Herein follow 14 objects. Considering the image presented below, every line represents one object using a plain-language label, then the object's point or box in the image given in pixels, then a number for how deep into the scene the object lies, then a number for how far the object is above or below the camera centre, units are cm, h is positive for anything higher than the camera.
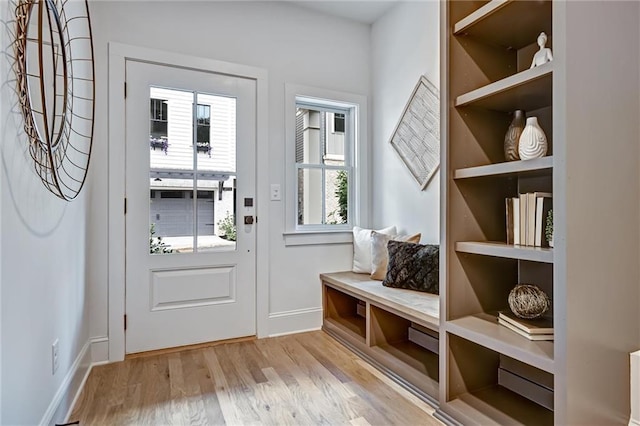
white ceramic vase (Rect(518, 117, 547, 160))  137 +28
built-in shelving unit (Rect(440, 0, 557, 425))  148 +9
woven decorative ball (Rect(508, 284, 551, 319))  146 -37
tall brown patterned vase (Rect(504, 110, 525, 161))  157 +36
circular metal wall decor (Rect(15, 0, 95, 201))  115 +52
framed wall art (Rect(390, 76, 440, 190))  246 +60
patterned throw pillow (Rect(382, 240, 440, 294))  222 -35
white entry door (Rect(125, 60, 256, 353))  232 +5
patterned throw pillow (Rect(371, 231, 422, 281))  262 -30
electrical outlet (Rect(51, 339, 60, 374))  147 -61
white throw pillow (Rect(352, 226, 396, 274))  285 -30
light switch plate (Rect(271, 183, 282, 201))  270 +17
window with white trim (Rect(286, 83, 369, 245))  279 +41
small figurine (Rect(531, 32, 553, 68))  139 +64
